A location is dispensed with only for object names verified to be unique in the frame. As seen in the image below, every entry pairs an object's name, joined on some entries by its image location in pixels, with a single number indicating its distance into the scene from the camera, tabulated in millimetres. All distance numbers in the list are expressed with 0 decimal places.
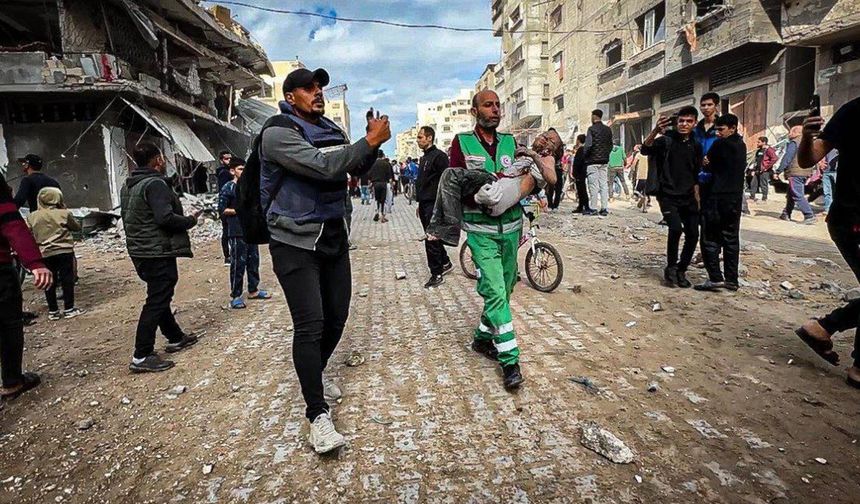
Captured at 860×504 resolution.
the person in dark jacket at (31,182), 6379
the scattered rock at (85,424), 3023
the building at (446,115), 95250
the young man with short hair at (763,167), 12594
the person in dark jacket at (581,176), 11656
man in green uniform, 3229
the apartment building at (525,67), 38875
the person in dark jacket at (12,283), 3357
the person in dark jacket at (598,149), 10906
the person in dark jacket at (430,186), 6367
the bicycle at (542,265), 5727
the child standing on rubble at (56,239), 5555
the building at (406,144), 128562
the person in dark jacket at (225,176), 7886
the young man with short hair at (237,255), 5754
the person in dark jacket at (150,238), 3904
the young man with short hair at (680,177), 5255
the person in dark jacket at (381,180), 14387
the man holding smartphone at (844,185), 3000
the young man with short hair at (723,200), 4996
